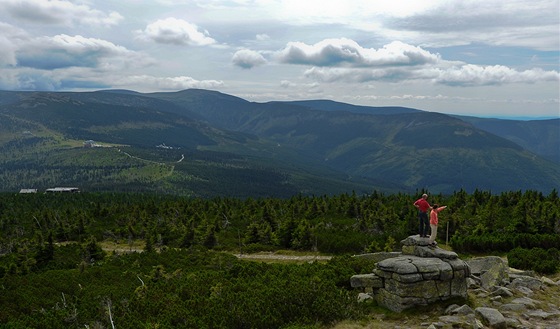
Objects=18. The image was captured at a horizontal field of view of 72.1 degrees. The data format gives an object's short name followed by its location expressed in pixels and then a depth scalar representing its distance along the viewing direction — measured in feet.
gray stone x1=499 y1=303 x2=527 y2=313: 65.00
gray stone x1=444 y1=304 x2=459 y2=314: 64.12
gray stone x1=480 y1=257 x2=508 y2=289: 77.41
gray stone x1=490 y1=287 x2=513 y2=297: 71.61
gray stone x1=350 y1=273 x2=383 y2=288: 73.54
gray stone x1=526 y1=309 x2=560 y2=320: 62.13
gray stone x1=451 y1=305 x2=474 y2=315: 62.39
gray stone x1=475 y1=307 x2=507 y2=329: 57.82
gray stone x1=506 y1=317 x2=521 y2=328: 58.63
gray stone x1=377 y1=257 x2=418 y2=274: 66.90
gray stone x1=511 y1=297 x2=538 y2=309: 66.69
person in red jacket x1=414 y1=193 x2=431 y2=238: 78.12
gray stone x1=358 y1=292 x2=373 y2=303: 73.26
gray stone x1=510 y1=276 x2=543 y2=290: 76.95
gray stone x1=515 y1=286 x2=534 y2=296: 73.31
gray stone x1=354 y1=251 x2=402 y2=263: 104.67
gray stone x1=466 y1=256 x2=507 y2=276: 82.51
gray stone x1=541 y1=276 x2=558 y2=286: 81.51
